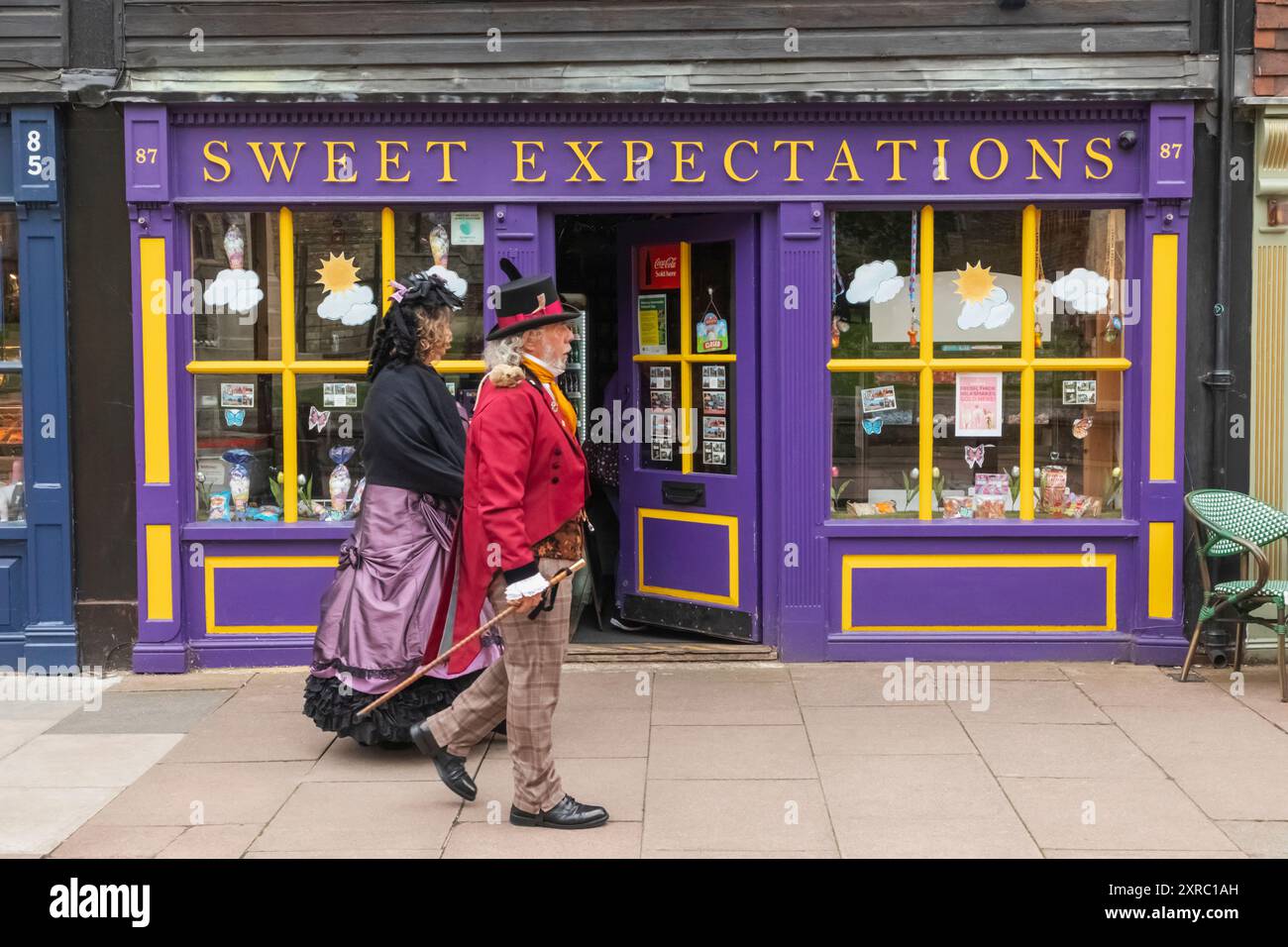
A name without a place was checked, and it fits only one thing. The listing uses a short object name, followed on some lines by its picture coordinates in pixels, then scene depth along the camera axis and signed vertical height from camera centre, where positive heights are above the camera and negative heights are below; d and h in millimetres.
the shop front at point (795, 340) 7938 +286
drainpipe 7805 +400
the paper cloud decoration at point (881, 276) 8125 +636
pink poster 8164 -93
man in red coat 5137 -459
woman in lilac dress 6266 -684
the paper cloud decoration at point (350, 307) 8133 +492
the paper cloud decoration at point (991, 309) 8141 +445
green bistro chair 7484 -828
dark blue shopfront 7887 +18
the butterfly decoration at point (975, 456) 8219 -395
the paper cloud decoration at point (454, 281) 8062 +630
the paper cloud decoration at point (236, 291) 8125 +588
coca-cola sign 8523 +741
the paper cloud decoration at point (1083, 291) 8125 +541
